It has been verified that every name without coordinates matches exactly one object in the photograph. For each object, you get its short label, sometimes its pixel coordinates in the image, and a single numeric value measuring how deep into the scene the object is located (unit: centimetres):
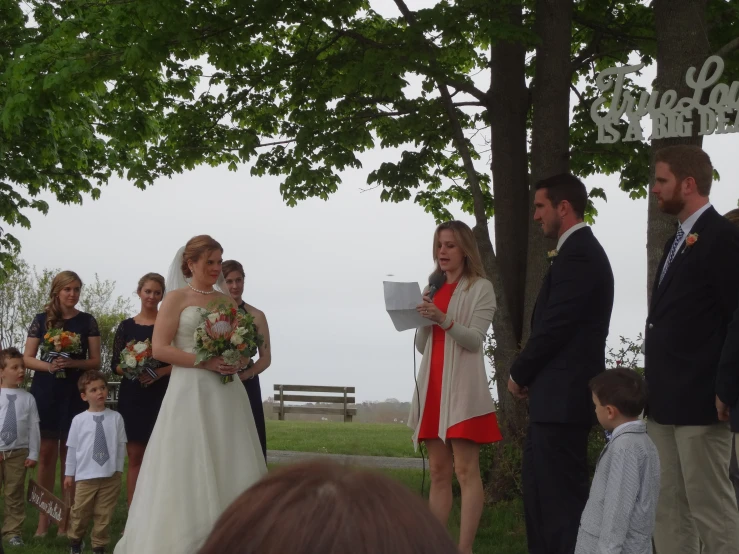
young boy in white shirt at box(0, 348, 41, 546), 833
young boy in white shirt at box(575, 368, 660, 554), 522
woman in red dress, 668
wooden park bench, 2862
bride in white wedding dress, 707
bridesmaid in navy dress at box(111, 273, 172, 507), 847
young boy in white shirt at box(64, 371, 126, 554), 776
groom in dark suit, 580
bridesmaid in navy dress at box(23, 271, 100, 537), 885
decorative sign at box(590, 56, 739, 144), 781
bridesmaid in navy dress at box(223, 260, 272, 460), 836
